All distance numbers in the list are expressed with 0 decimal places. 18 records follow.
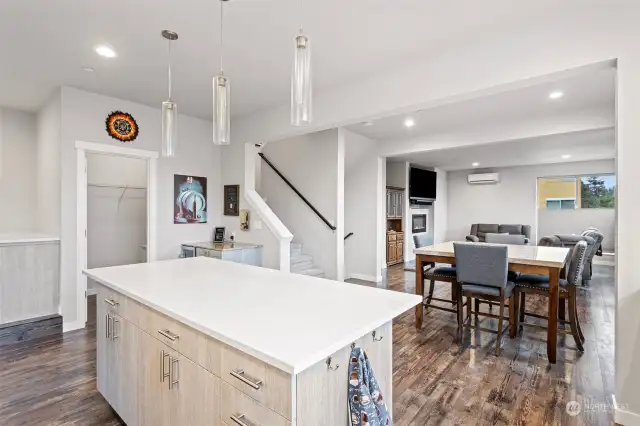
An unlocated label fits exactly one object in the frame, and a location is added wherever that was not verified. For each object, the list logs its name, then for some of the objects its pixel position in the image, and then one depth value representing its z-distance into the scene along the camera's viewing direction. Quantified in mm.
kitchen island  1073
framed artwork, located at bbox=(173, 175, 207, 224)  4543
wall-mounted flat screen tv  8148
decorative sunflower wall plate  3919
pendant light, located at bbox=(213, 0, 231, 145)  1789
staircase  4977
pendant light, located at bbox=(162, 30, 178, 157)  2062
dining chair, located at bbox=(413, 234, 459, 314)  3529
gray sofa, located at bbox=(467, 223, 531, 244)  8703
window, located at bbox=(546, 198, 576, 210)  8469
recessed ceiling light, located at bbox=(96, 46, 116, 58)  2725
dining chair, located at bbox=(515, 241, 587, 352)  2965
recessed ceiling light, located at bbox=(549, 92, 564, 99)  3689
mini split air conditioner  9133
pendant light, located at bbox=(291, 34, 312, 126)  1550
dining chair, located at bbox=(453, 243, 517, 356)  2924
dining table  2793
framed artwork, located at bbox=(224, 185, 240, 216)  4782
